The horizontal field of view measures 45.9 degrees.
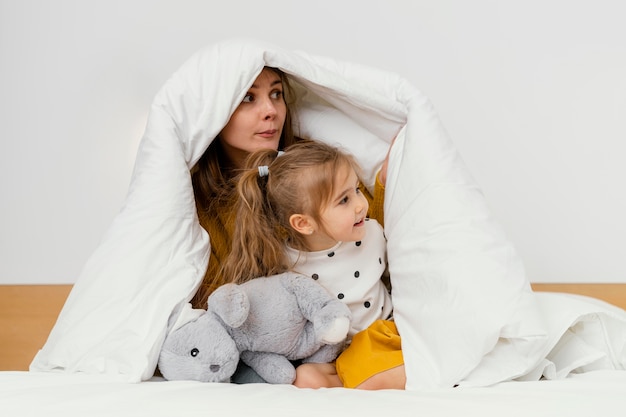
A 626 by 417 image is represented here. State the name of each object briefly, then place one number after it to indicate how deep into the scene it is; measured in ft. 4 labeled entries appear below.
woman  4.76
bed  2.91
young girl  3.89
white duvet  3.51
